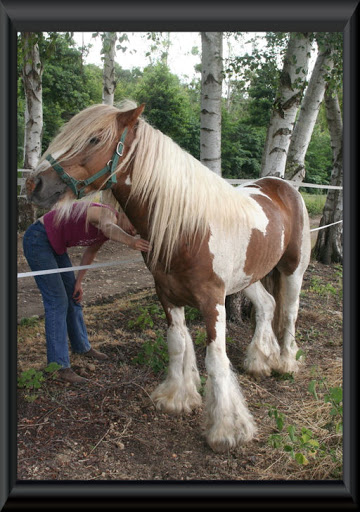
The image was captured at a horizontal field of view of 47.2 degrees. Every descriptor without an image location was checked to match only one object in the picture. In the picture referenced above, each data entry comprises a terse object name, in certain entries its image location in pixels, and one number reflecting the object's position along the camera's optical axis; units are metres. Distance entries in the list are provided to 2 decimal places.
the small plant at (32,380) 3.02
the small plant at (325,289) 6.05
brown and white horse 2.28
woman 3.15
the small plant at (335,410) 2.39
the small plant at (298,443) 2.26
